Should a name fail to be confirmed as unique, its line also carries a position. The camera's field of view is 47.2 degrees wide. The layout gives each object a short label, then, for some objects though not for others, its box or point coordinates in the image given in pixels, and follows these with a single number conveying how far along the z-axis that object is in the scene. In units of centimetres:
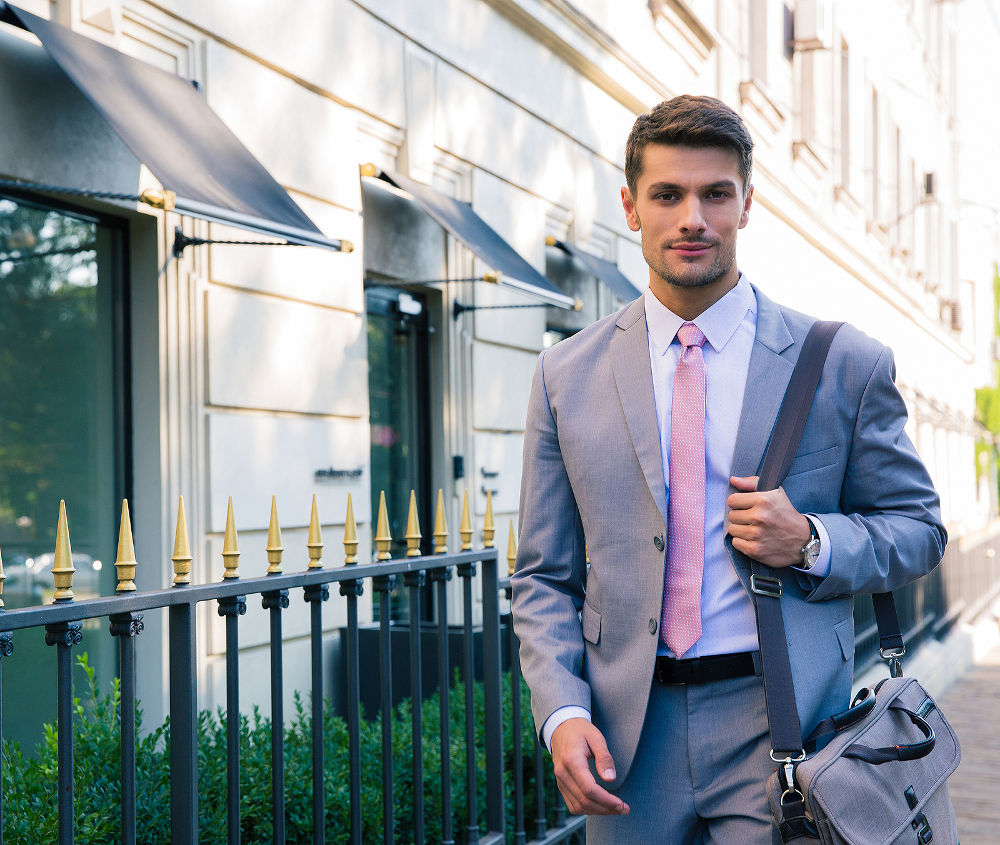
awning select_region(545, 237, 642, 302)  862
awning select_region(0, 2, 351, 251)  407
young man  193
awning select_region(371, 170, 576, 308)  645
